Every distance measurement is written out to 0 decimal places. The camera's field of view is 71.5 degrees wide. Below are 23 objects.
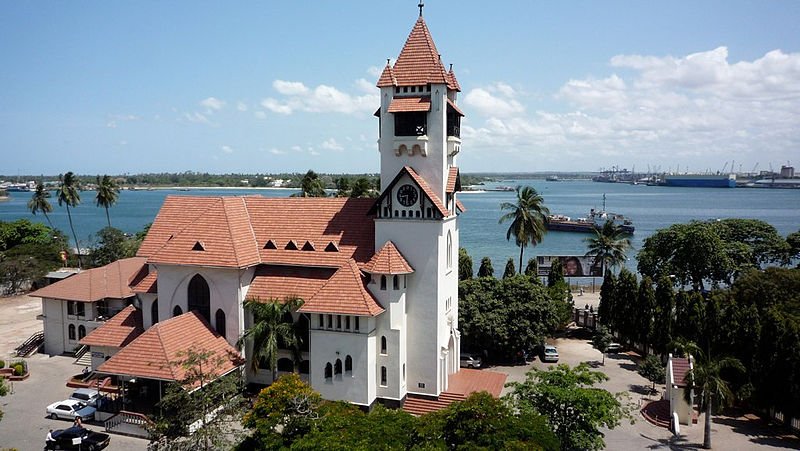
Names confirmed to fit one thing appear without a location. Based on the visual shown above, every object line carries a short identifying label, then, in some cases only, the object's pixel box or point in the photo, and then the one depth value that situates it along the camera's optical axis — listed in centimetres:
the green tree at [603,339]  3759
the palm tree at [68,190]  6842
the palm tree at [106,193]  6444
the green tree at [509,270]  4865
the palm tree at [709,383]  2427
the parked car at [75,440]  2377
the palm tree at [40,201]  7462
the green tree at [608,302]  4138
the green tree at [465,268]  4916
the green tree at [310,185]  6278
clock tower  2850
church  2748
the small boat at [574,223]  12950
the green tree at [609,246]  4941
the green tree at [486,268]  4781
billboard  5300
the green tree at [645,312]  3772
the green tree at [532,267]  4770
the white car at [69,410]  2709
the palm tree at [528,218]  4747
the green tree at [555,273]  4697
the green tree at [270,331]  2734
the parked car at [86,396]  2827
